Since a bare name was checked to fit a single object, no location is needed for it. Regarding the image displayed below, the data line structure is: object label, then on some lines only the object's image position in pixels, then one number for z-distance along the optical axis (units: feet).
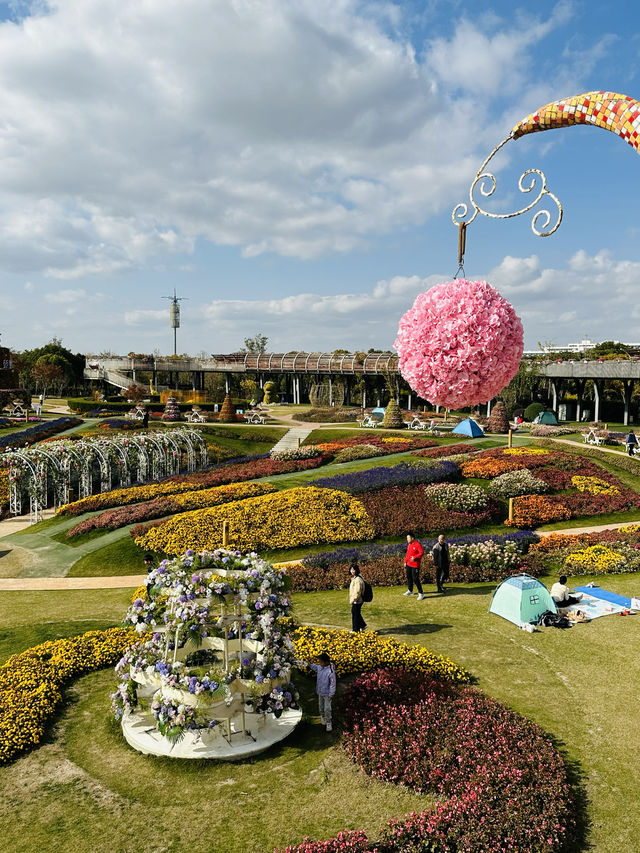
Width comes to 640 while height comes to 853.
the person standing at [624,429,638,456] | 110.11
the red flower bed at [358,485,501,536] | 70.59
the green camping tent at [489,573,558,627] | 41.98
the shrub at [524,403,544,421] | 182.80
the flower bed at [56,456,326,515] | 83.87
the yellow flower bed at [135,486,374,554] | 65.98
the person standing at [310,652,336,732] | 28.68
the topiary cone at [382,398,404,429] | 153.86
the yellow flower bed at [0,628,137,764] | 28.27
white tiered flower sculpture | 26.86
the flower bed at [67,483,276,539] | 74.08
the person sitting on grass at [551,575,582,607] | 44.32
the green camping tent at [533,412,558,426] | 176.24
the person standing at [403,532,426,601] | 48.70
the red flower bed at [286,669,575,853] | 20.79
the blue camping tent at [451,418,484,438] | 132.98
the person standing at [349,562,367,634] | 38.65
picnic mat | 44.34
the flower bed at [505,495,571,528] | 74.33
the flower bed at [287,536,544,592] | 54.85
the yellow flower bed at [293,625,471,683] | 33.83
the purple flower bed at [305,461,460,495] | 81.46
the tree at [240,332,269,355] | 356.59
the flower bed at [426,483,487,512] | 75.15
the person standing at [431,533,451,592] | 49.90
